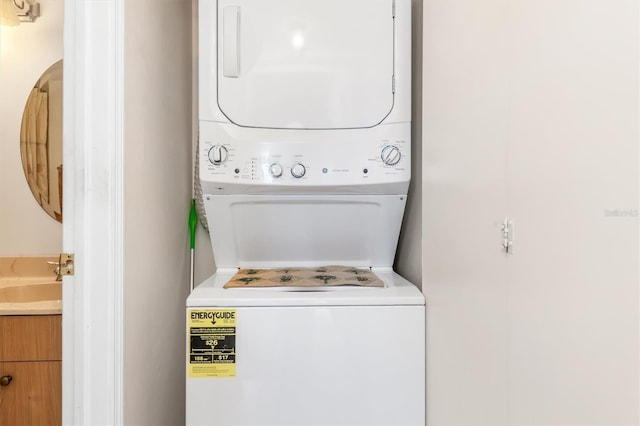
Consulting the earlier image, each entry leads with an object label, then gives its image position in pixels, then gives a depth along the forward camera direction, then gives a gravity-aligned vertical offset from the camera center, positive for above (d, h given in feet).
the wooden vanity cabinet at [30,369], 4.83 -2.00
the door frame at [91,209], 3.46 -0.03
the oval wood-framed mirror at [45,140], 6.30 +1.04
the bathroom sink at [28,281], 5.89 -1.18
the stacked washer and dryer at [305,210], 3.94 -0.05
